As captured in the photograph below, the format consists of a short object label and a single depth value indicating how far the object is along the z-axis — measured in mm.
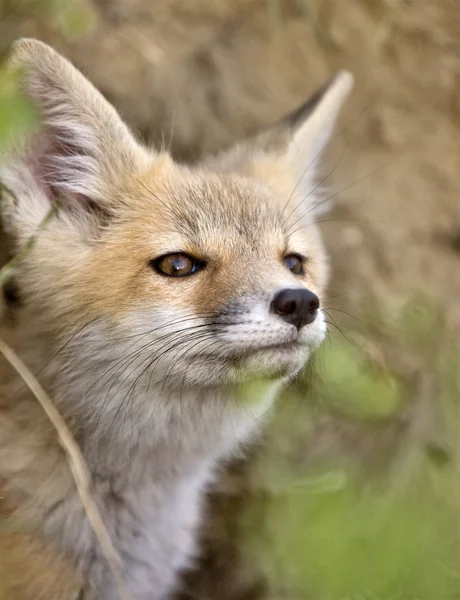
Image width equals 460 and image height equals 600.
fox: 2730
